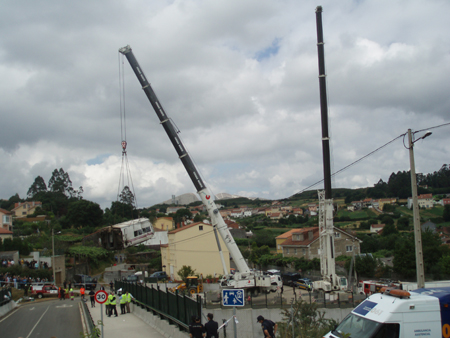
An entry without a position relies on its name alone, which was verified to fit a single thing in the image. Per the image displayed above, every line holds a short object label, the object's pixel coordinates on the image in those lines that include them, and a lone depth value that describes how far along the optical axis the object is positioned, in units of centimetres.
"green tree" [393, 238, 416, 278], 3528
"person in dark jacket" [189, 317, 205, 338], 1031
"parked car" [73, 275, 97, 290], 4100
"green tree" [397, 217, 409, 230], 8839
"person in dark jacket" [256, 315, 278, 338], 1038
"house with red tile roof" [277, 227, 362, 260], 5000
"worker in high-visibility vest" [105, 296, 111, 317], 2088
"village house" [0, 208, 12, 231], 7391
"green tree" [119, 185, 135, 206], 12212
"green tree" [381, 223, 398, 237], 7306
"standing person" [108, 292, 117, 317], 2076
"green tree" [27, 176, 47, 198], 14374
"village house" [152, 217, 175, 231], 10281
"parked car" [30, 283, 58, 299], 3544
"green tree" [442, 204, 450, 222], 9494
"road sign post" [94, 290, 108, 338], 1336
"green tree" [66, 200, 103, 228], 8562
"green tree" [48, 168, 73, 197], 12875
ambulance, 871
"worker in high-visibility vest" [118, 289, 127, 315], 2183
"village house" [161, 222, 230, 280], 4522
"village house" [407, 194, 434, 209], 13365
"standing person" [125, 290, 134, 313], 2187
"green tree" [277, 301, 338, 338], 1121
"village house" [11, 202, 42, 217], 12381
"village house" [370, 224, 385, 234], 8912
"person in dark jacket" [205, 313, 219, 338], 1031
